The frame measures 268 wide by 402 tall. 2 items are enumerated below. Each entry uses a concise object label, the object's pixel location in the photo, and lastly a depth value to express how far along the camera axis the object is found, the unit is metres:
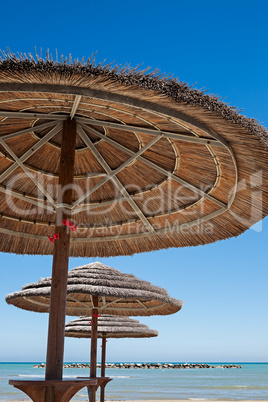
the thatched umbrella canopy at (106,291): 6.84
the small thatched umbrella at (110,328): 10.30
